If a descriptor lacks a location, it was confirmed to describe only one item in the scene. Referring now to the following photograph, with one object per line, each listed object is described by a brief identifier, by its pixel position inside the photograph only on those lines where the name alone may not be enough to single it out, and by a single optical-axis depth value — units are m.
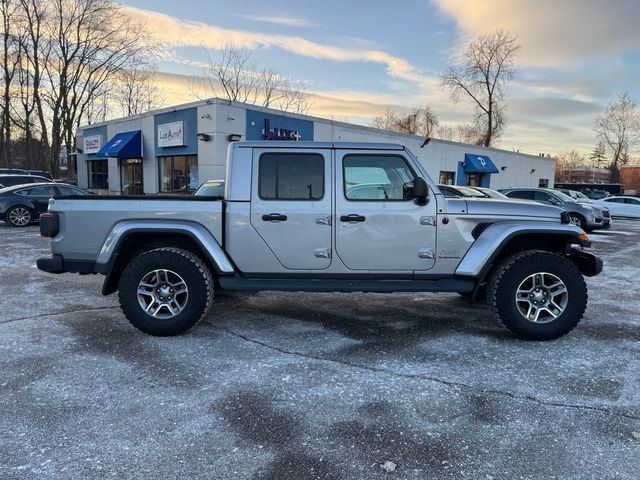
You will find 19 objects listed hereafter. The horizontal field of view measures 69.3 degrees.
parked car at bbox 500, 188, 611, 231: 15.34
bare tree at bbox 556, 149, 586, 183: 85.24
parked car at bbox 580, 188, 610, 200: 38.04
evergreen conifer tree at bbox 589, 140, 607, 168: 66.91
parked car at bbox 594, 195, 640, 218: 24.55
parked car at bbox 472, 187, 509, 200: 14.20
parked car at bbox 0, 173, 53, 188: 16.81
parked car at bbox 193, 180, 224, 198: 10.20
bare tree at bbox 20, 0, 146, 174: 35.41
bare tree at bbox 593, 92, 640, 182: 59.46
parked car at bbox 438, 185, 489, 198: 14.65
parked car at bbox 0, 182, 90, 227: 14.27
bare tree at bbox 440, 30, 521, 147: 44.47
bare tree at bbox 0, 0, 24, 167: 34.31
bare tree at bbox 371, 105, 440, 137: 55.84
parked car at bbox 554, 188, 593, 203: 27.22
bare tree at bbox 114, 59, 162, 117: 44.73
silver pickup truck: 4.59
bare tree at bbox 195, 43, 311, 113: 36.72
